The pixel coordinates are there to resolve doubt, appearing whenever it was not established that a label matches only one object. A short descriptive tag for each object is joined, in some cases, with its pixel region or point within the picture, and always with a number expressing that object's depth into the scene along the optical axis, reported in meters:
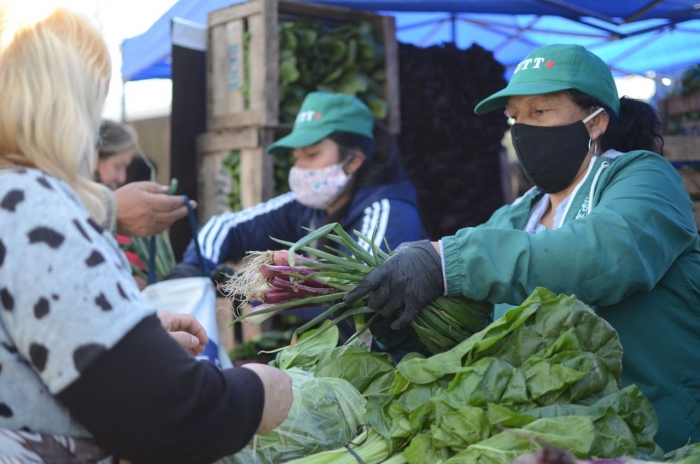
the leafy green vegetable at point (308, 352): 2.35
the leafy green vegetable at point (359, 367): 2.14
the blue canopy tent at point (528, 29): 5.21
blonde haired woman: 1.13
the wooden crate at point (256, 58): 4.82
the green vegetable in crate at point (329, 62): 5.11
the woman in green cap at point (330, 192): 4.03
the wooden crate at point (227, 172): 4.84
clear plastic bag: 1.85
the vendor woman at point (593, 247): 1.93
